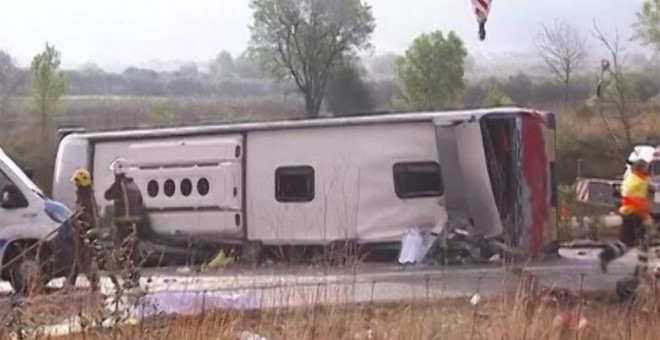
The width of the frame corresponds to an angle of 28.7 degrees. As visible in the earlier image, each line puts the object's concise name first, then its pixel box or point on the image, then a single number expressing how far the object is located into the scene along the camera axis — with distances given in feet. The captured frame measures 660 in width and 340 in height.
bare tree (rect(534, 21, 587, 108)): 147.74
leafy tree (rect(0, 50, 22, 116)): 131.88
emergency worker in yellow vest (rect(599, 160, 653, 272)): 43.24
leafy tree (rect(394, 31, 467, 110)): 150.93
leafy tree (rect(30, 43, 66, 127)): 137.28
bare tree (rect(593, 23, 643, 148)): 125.49
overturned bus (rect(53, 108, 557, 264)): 58.65
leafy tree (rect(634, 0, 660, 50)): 142.00
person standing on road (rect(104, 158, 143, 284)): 57.41
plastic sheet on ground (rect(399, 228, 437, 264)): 57.62
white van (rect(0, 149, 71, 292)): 47.60
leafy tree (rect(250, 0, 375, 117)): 147.33
